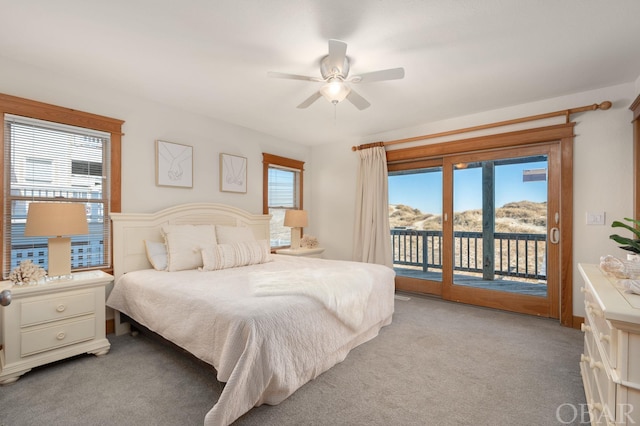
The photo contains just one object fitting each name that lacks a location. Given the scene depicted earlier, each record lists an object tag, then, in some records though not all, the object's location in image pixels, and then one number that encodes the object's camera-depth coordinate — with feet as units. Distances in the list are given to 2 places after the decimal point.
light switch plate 9.69
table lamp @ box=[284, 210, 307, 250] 14.42
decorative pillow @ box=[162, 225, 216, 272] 9.30
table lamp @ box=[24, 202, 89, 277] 7.04
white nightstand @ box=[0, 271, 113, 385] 6.56
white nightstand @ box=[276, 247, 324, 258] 13.85
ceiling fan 6.56
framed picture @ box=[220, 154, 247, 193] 12.73
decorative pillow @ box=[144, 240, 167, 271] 9.35
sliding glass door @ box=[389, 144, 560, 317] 10.87
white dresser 3.37
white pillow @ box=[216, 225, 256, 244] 11.06
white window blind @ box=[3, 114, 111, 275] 7.88
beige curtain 14.25
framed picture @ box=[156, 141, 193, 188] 10.65
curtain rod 9.58
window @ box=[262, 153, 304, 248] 14.73
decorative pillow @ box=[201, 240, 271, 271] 9.43
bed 5.16
